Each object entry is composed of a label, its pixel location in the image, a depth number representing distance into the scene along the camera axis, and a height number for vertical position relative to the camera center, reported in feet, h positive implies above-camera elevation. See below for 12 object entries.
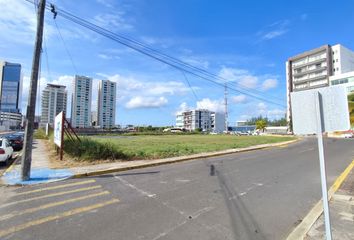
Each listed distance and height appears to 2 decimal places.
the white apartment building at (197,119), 531.09 +40.13
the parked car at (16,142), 78.78 -1.10
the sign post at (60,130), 48.37 +1.70
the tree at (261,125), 362.27 +18.15
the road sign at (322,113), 12.00 +1.19
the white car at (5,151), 45.57 -2.40
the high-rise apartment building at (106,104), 342.48 +48.70
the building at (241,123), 604.70 +35.71
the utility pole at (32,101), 30.94 +4.53
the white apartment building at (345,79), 221.87 +54.99
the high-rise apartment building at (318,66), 283.79 +83.90
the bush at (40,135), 137.19 +1.93
